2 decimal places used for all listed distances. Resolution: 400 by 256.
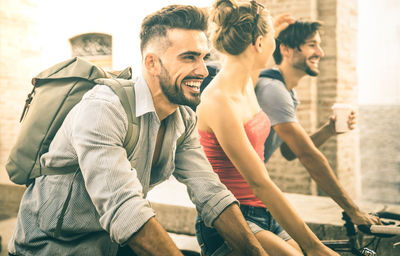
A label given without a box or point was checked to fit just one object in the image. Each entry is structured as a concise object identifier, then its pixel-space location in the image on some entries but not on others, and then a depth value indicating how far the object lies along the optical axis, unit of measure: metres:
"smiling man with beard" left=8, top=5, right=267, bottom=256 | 1.31
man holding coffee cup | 2.32
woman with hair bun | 1.80
